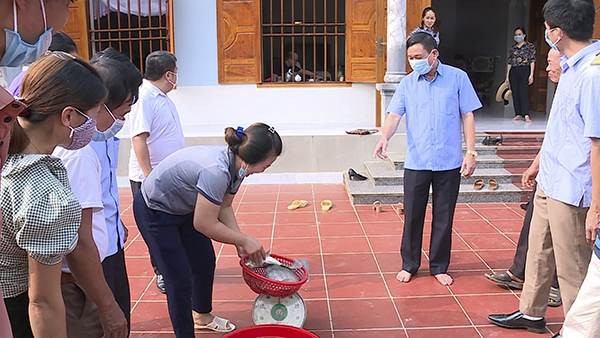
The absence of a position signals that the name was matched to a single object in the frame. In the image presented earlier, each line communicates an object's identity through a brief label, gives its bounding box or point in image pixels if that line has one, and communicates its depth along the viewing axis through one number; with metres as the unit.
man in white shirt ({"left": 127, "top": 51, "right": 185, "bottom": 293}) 3.49
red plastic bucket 2.54
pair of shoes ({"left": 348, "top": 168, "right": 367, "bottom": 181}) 6.58
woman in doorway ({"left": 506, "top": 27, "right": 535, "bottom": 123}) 8.70
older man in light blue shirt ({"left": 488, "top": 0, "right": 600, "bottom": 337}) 2.44
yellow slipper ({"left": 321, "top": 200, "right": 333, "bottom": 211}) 5.75
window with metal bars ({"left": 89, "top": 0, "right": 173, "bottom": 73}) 8.28
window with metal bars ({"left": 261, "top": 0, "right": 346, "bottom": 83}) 12.37
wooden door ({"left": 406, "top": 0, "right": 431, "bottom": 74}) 7.51
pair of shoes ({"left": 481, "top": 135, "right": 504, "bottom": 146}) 6.97
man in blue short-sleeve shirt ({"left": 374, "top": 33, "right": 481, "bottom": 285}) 3.69
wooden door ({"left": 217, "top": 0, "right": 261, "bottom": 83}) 8.38
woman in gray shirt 2.45
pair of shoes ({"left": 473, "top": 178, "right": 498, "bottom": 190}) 6.01
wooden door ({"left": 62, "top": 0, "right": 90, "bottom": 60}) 8.46
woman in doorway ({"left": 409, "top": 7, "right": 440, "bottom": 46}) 7.15
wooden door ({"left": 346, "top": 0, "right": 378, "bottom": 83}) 8.25
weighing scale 2.62
